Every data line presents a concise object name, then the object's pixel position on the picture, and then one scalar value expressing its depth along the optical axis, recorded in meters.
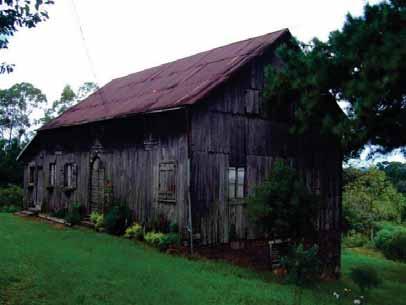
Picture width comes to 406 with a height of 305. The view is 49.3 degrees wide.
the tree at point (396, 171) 54.08
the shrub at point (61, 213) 20.88
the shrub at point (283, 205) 13.12
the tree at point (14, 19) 5.66
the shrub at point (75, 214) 19.00
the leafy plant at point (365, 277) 11.59
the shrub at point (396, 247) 28.05
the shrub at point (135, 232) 15.29
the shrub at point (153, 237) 14.02
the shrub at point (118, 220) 16.36
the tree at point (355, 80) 11.04
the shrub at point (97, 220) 17.16
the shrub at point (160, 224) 14.52
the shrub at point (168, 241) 13.61
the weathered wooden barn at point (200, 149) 14.13
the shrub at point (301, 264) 9.39
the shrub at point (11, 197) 28.19
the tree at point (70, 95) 47.53
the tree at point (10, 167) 31.89
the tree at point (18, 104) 51.91
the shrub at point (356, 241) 32.81
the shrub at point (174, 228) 14.04
